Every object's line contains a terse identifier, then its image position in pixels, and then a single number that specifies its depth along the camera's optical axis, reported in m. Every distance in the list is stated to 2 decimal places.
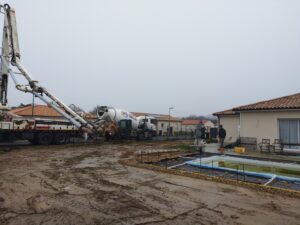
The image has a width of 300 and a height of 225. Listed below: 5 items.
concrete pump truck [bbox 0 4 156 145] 18.88
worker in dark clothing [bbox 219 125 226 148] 16.59
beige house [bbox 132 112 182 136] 52.44
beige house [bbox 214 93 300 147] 14.30
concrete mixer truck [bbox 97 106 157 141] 24.94
